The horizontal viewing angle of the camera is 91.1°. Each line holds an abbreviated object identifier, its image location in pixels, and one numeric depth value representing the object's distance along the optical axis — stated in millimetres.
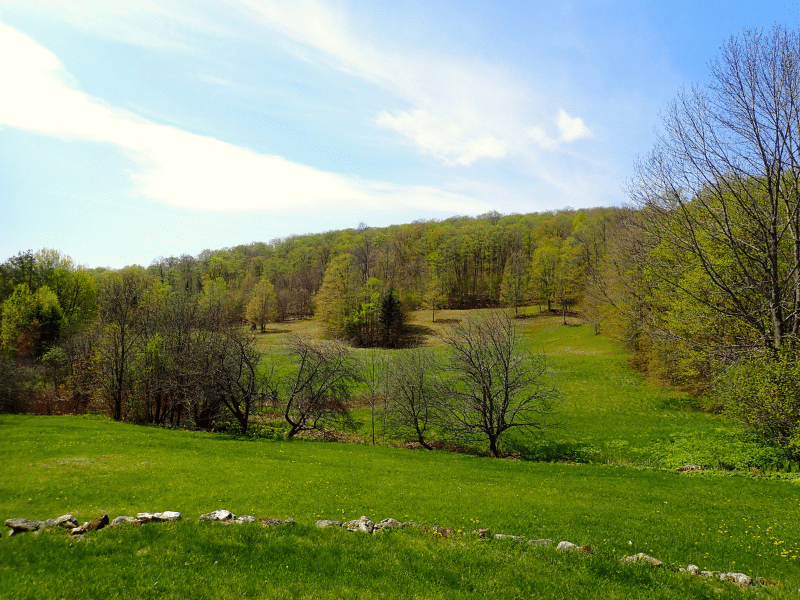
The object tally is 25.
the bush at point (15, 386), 33750
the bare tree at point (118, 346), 31688
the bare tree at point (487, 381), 24250
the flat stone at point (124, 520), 9078
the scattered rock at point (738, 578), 7664
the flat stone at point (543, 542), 9250
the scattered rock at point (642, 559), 8266
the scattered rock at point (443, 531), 9778
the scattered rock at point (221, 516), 9805
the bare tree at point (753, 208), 16969
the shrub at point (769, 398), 17000
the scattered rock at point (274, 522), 9797
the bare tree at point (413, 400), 26844
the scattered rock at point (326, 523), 10109
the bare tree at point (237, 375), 27234
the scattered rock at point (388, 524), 10109
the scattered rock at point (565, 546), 8858
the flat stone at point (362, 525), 9842
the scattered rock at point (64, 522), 8914
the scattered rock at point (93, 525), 8570
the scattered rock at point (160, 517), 9359
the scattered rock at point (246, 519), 9936
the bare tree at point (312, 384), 28291
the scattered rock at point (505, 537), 9609
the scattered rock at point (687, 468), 19609
